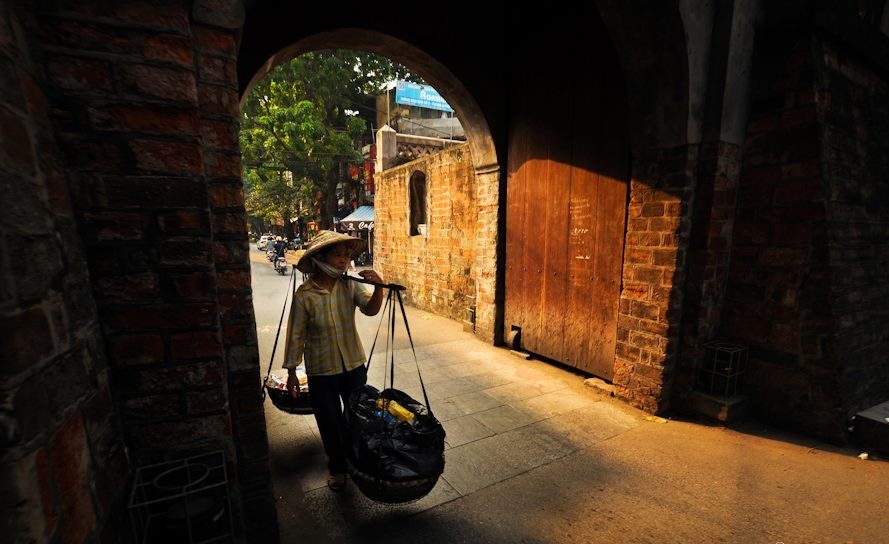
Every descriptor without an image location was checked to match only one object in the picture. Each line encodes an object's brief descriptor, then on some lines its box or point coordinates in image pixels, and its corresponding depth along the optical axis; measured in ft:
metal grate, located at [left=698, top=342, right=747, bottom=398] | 11.15
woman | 7.93
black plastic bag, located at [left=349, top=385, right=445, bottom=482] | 6.47
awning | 58.18
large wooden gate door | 12.95
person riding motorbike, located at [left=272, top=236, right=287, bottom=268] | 53.93
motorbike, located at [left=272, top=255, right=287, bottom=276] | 50.86
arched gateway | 3.77
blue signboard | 75.10
